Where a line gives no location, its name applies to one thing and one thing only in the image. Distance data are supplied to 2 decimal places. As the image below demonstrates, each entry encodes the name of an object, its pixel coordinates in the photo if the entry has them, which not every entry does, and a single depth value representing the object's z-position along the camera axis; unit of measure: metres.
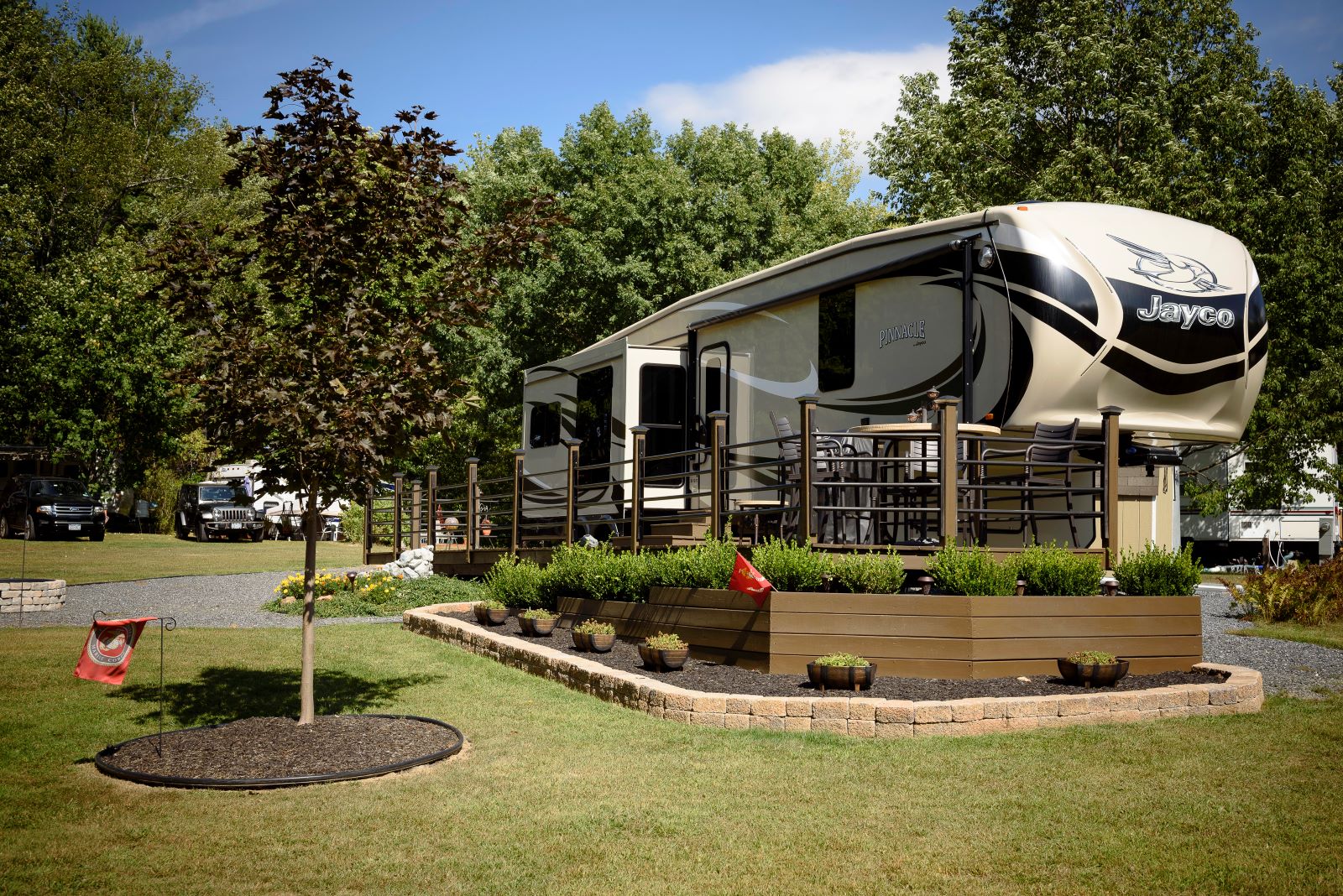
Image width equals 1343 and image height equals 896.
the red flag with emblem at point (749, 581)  8.45
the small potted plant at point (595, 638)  10.09
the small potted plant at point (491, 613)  12.52
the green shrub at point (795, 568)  8.62
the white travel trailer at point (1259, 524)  24.55
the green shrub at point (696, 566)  9.54
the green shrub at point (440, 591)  15.59
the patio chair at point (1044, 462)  9.44
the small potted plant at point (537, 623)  11.34
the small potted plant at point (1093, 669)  8.20
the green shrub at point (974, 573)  8.52
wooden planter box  8.37
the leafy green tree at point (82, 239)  31.72
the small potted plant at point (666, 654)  8.96
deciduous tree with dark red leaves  6.84
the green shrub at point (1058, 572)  8.85
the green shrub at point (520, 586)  12.71
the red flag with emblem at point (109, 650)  6.43
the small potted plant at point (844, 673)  7.91
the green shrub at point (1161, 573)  9.20
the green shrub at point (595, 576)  10.99
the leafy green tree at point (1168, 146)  21.81
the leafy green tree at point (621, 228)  25.36
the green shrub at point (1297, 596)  13.52
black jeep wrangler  34.28
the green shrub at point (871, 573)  8.59
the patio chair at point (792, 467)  9.84
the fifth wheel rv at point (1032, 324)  9.80
